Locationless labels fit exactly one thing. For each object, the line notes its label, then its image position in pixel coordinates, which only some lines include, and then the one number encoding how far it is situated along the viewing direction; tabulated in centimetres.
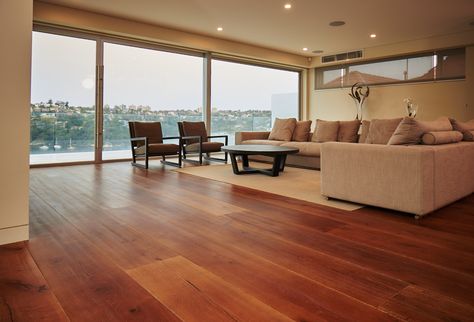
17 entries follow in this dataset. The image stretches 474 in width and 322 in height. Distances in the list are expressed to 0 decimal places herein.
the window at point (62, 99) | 593
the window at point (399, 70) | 736
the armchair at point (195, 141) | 636
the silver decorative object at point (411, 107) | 768
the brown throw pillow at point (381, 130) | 493
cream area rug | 358
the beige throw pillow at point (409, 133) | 317
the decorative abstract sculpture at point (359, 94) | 882
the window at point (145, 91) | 675
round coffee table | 479
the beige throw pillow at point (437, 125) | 325
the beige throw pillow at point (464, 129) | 386
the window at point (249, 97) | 844
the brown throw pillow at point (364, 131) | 560
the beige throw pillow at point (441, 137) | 316
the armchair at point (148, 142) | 577
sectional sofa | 283
